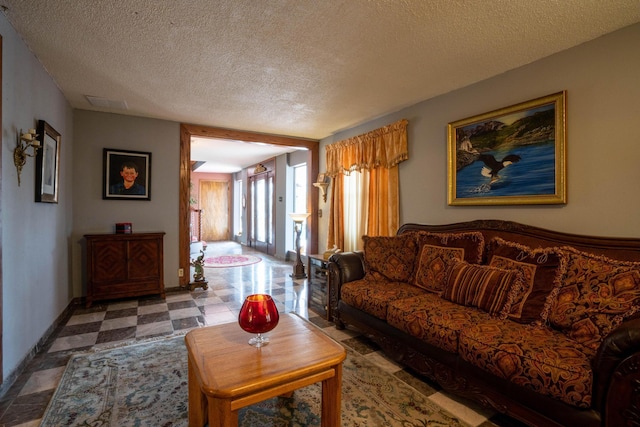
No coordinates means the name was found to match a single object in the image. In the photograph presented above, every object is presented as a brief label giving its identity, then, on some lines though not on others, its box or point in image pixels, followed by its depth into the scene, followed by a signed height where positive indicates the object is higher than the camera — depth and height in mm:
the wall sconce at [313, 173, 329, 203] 5079 +535
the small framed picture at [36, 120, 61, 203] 2535 +460
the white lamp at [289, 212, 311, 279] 5020 -552
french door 7488 +45
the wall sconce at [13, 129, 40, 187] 2125 +492
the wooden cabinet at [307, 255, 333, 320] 3246 -829
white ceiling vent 3385 +1323
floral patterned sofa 1336 -666
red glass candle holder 1529 -522
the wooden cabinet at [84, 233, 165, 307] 3596 -634
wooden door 10414 +163
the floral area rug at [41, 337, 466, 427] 1689 -1153
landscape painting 2326 +520
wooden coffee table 1230 -703
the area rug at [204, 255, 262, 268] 6314 -1035
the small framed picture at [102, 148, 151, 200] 3916 +533
